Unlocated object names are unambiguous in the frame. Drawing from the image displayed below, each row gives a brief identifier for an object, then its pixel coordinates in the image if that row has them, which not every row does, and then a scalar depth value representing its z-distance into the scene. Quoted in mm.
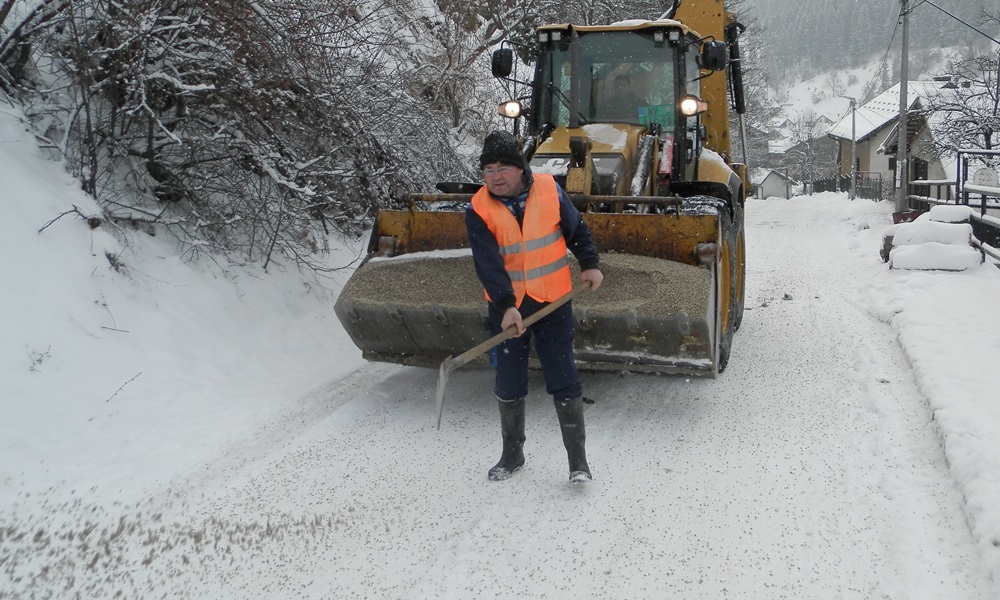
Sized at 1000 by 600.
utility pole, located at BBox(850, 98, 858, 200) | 35781
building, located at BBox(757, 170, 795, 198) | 66188
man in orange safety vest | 3381
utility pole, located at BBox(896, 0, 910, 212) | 18219
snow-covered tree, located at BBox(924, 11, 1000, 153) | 18703
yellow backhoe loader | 4199
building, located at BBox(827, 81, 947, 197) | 34397
